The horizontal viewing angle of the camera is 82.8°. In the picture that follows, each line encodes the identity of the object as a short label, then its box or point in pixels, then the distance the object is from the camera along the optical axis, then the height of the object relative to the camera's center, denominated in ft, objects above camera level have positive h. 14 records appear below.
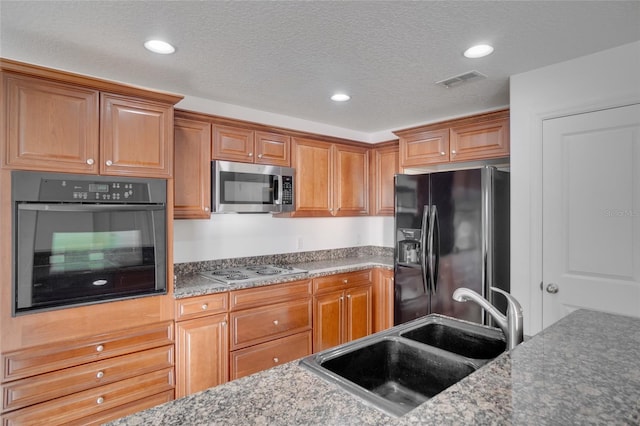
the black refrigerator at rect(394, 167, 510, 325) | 9.09 -0.70
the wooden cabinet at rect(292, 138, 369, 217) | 11.68 +1.24
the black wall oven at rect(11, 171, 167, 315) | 6.47 -0.47
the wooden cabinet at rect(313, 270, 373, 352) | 10.79 -2.95
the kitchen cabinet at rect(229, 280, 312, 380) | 9.04 -2.96
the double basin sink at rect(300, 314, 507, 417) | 4.15 -1.77
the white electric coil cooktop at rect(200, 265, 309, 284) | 9.39 -1.65
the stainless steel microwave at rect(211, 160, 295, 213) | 9.74 +0.76
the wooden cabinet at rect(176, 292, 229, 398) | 8.16 -2.98
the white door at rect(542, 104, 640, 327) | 6.73 +0.02
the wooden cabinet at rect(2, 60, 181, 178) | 6.42 +1.76
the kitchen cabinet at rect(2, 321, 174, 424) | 6.43 -3.14
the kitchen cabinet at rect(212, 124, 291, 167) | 9.86 +1.98
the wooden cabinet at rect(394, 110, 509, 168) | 10.00 +2.22
